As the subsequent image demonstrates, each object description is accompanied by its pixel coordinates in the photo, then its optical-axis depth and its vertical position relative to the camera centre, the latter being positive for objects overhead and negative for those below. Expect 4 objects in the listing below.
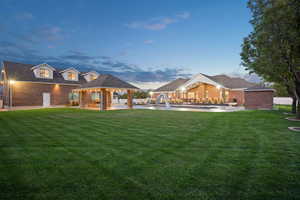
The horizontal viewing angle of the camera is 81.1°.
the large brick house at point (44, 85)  22.80 +2.16
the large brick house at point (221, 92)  21.94 +1.09
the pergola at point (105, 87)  20.86 +1.53
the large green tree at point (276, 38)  8.70 +3.26
